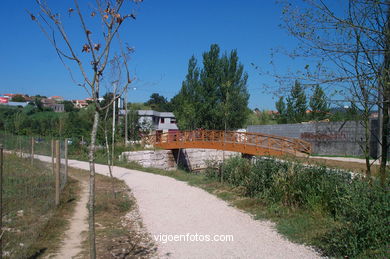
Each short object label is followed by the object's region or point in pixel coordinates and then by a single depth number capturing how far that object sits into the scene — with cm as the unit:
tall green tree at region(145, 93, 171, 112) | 8238
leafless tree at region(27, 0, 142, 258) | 356
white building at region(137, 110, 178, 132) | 6326
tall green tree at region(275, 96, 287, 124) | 3591
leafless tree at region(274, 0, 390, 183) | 545
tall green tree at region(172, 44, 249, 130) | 3388
